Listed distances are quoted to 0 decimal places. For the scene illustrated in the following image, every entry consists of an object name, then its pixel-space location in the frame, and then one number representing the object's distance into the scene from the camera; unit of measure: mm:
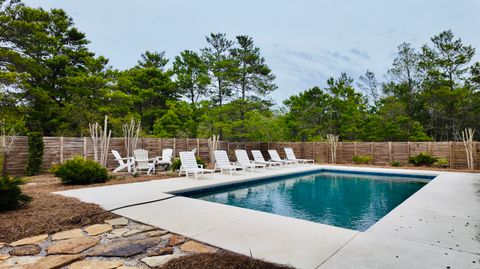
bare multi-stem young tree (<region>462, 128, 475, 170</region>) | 12343
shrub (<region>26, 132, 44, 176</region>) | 9422
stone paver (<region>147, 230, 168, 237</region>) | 3479
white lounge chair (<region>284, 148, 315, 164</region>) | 15212
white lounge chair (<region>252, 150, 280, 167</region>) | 12529
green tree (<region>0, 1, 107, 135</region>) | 14461
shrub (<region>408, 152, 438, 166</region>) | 13531
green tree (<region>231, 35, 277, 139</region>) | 18594
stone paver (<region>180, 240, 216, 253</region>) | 2940
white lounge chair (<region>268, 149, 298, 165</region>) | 14073
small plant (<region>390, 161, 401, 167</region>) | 14234
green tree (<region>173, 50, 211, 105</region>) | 22797
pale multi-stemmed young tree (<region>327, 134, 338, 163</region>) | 16186
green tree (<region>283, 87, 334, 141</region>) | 23500
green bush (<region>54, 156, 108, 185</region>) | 7367
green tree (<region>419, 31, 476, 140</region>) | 20188
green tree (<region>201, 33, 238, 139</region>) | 18406
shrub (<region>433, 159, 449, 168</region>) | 13289
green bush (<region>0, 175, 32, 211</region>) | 4363
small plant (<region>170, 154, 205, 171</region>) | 10578
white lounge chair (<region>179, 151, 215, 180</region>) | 8964
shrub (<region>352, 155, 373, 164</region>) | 15179
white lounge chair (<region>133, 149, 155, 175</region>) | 10100
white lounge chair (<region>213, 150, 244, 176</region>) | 10117
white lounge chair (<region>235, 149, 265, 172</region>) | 11062
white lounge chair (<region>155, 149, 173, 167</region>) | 10633
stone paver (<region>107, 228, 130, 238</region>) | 3453
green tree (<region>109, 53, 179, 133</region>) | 21672
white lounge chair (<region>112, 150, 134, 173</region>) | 10110
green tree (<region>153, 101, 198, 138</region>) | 21172
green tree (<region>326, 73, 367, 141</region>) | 22906
